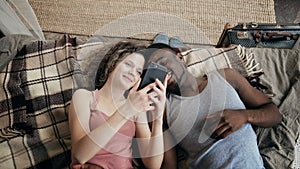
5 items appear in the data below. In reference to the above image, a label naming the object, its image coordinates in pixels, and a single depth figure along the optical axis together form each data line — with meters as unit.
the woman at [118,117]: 1.00
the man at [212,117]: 1.13
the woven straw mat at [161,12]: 1.91
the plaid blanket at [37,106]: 1.19
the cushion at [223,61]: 1.37
